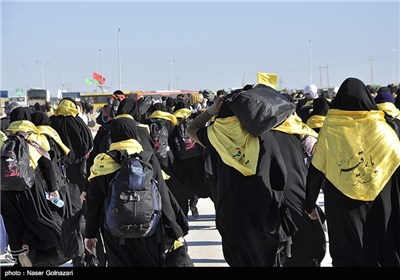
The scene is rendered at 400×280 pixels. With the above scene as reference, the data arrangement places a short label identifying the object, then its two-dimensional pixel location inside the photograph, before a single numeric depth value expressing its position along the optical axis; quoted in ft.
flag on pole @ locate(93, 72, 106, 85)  265.34
